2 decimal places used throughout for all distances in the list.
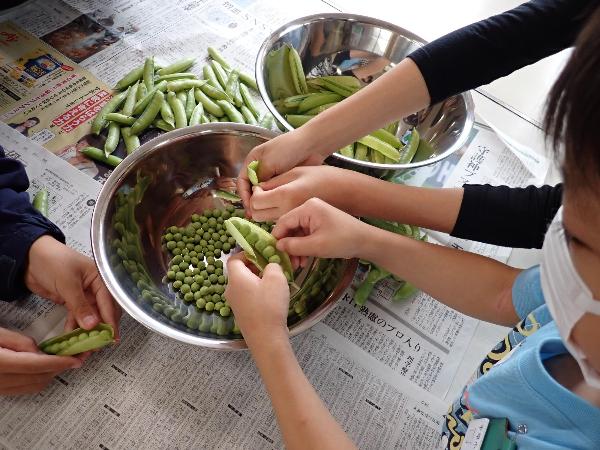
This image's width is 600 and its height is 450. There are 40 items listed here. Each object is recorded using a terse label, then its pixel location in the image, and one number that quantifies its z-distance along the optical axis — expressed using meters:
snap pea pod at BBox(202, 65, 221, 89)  1.32
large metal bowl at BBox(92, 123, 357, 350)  0.82
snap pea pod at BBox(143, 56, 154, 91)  1.29
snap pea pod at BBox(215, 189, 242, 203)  1.12
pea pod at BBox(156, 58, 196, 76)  1.34
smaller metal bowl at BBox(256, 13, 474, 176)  1.17
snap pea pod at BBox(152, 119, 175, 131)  1.21
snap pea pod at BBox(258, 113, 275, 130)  1.26
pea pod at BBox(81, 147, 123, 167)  1.14
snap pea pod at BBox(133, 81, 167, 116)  1.23
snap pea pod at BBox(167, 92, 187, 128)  1.21
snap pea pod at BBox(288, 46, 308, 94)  1.23
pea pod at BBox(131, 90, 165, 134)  1.20
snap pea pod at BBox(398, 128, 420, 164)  1.19
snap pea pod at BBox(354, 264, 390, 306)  1.00
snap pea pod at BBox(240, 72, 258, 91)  1.36
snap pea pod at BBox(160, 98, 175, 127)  1.21
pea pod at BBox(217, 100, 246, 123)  1.25
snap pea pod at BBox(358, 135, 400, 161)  1.16
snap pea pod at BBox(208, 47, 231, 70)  1.40
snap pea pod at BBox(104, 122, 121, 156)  1.15
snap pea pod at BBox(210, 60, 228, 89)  1.33
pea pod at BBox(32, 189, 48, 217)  1.05
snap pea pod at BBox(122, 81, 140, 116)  1.22
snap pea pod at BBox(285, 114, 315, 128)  1.16
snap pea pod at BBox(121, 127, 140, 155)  1.17
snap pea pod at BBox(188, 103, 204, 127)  1.21
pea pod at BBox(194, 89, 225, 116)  1.26
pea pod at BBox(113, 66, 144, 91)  1.29
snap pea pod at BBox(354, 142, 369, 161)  1.17
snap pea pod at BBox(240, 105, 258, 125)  1.27
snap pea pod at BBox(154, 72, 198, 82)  1.32
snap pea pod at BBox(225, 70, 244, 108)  1.29
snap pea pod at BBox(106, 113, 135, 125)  1.19
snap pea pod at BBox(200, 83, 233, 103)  1.29
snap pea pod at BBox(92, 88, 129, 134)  1.19
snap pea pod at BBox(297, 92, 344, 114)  1.22
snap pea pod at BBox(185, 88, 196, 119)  1.25
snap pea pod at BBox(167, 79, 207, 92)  1.28
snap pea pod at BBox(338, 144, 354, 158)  1.14
